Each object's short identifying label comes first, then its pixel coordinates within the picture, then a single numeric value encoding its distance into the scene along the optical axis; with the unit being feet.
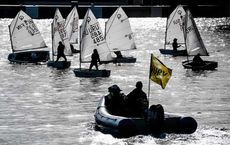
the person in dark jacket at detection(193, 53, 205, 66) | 309.01
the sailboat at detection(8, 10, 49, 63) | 334.24
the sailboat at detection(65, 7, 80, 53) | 372.68
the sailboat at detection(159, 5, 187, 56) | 384.47
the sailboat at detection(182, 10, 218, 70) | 327.06
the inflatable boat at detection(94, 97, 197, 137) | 163.73
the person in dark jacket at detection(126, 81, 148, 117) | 167.73
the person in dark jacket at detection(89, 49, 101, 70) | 271.94
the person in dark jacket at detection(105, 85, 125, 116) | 171.01
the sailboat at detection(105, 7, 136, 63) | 329.52
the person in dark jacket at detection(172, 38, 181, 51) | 377.50
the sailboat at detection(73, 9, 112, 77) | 271.49
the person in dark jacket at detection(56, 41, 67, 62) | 309.44
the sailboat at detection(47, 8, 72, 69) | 323.98
